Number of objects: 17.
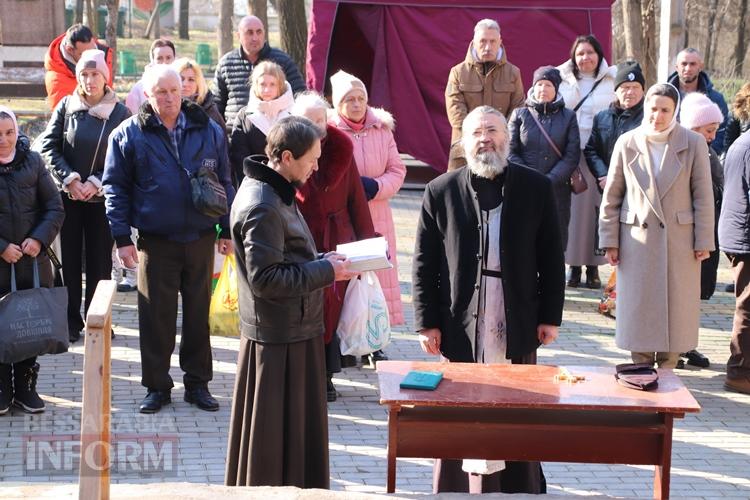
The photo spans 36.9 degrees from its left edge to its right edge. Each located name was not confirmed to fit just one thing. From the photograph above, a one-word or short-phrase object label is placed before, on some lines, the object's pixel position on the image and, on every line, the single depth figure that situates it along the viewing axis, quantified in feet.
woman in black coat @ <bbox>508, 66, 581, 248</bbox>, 28.89
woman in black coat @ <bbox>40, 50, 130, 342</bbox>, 24.79
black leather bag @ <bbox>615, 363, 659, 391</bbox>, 15.01
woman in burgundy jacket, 20.57
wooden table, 14.38
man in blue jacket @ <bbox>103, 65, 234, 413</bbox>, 20.98
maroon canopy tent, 40.68
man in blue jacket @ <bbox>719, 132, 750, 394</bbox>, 23.79
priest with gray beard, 16.65
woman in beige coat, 22.41
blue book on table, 14.58
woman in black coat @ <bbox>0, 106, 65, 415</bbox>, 21.08
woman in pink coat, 23.76
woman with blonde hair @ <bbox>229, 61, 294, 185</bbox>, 23.94
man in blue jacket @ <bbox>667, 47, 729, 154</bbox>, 29.53
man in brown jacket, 30.48
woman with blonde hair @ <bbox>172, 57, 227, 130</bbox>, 25.98
